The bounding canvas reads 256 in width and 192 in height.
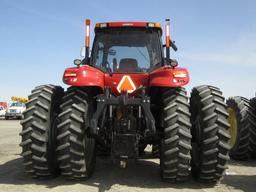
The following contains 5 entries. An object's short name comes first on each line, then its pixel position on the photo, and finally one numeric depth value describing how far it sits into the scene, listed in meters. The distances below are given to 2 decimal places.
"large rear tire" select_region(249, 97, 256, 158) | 8.91
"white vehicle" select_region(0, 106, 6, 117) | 36.96
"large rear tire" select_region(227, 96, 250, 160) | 8.86
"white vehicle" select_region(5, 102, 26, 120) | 35.44
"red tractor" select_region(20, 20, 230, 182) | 5.72
